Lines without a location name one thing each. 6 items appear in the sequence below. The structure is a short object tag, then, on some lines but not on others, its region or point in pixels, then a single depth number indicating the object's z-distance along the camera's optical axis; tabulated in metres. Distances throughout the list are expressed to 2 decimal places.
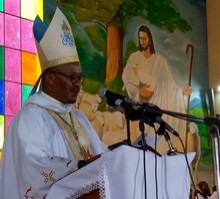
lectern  3.36
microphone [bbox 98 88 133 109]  3.53
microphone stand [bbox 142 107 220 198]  3.51
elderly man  3.94
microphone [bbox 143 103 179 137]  3.51
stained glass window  7.80
